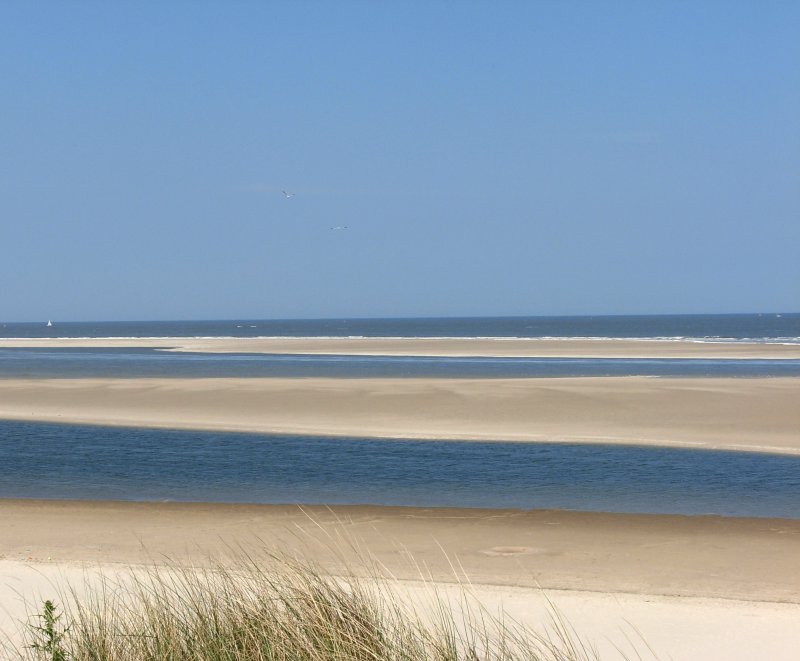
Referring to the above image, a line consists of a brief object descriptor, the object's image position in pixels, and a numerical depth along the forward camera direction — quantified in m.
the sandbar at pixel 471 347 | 118.00
